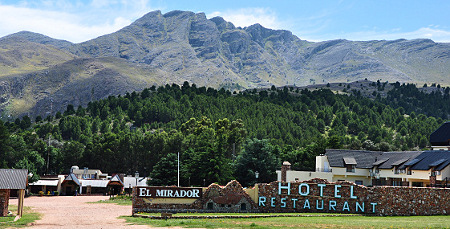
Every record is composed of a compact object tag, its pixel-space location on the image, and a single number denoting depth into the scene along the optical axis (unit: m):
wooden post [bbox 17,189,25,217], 39.44
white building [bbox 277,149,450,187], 61.44
